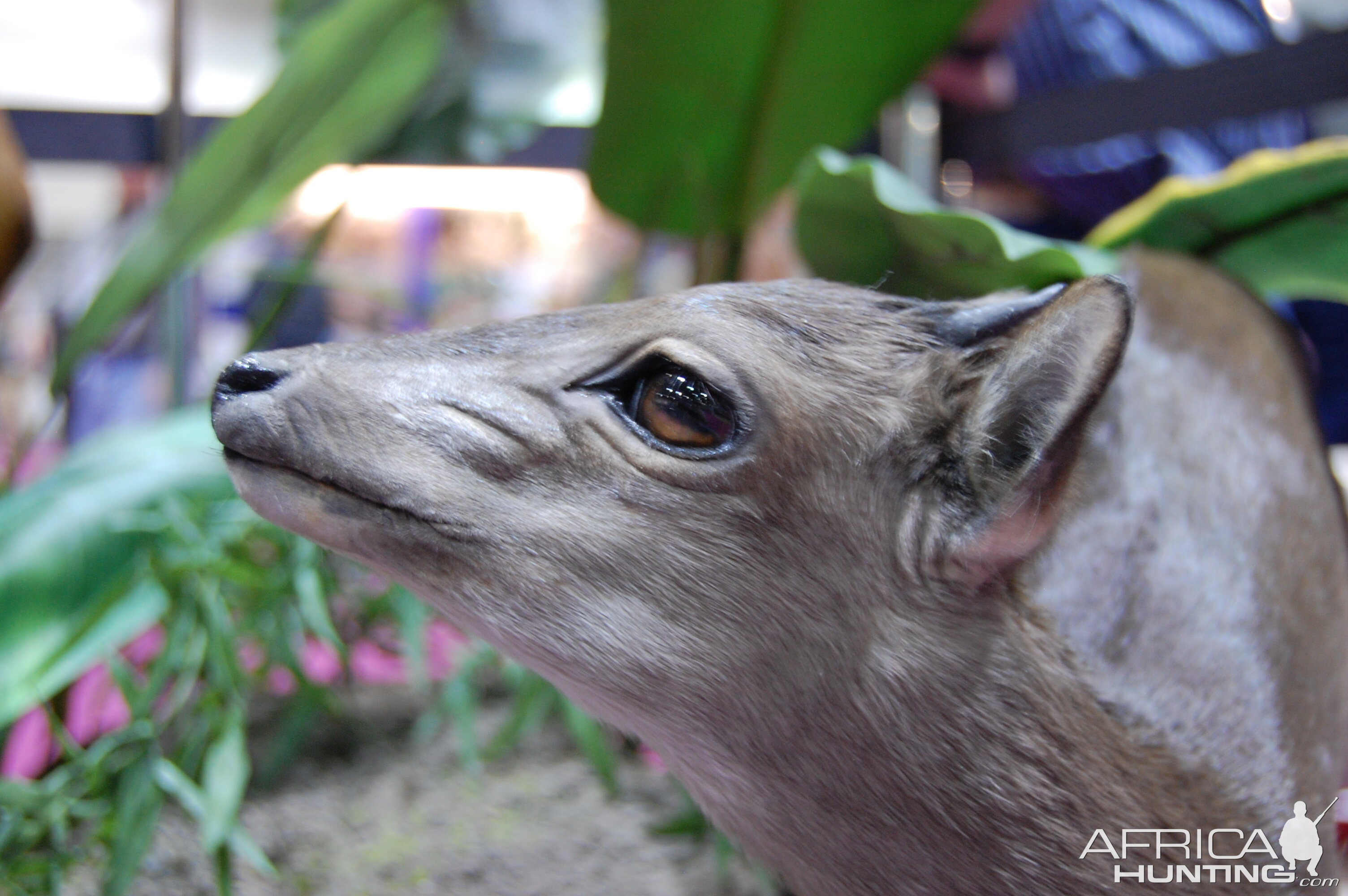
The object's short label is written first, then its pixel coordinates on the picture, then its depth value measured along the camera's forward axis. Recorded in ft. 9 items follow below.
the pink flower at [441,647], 1.59
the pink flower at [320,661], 1.52
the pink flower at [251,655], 1.48
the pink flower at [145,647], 1.49
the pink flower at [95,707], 1.35
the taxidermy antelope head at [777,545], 0.80
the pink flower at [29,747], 1.32
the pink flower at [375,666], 1.68
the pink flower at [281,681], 1.50
